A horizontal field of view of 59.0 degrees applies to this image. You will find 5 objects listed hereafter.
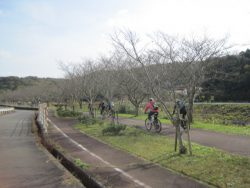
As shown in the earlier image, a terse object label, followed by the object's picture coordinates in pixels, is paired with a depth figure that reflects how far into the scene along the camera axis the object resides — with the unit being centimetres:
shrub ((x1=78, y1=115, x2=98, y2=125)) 1356
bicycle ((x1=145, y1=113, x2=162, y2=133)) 1017
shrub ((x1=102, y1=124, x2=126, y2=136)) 973
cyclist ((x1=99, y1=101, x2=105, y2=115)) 1706
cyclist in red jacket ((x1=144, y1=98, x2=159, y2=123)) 1048
